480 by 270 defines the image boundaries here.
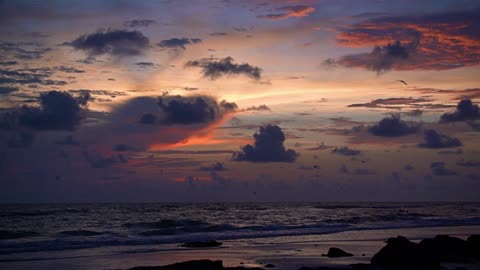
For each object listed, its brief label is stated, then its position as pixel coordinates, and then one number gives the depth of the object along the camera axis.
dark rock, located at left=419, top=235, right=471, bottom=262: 25.03
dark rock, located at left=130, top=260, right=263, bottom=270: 21.06
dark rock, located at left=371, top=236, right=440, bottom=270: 22.47
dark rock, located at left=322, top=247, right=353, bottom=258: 27.16
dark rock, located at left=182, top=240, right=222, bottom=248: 33.96
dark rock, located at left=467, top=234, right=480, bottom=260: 25.67
